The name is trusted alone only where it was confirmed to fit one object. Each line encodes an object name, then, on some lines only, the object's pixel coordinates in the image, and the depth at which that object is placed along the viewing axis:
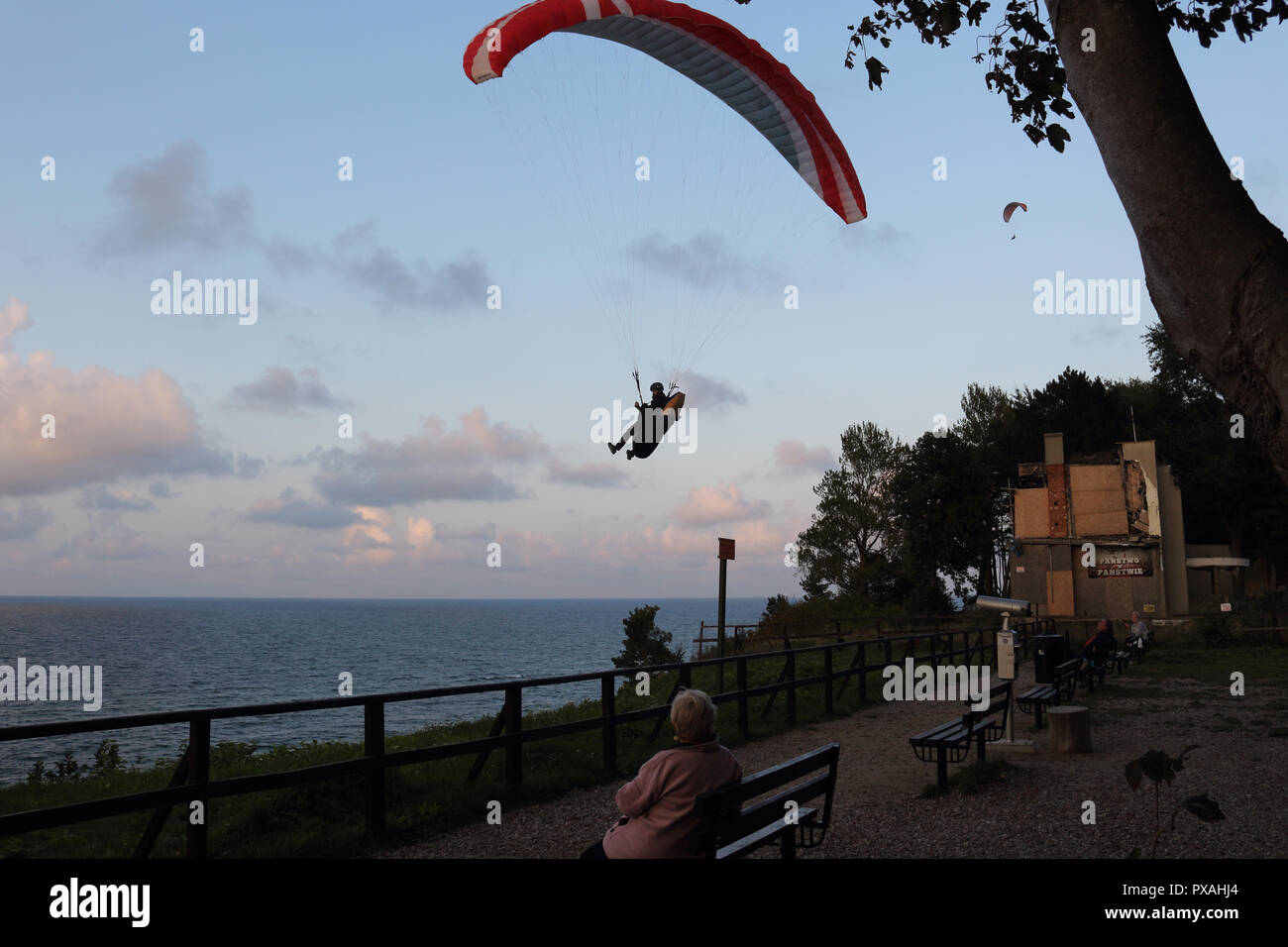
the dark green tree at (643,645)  34.19
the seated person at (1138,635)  23.52
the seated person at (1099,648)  18.09
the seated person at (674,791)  4.75
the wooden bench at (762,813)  4.79
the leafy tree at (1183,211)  3.34
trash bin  17.11
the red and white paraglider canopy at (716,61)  11.45
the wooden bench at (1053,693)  13.21
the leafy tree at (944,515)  52.78
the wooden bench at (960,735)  9.12
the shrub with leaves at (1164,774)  4.23
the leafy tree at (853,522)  66.19
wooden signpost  16.30
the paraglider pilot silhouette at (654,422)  15.22
